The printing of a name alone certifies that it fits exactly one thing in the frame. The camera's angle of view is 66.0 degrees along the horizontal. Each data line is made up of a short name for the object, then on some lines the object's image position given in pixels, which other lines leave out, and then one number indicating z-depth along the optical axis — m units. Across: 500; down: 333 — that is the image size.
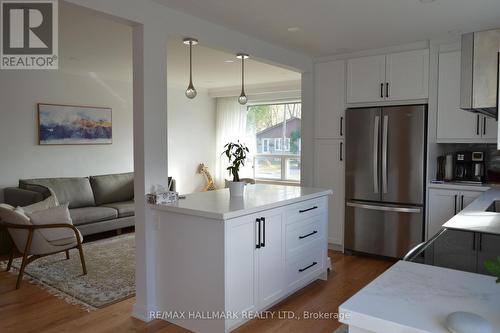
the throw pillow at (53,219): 3.67
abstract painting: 5.62
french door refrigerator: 4.14
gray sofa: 4.88
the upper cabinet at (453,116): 3.88
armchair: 3.59
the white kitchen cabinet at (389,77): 4.17
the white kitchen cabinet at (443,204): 3.89
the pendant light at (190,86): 3.23
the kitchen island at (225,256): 2.60
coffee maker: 4.10
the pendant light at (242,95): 3.78
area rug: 3.42
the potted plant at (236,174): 3.30
